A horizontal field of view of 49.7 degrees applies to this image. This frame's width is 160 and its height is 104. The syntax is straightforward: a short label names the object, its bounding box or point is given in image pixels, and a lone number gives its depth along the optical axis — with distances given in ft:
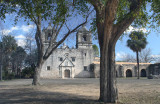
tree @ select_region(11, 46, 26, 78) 125.49
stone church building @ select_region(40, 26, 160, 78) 127.75
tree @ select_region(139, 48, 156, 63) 183.86
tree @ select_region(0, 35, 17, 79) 103.09
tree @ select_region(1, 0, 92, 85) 27.54
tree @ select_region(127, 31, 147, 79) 112.47
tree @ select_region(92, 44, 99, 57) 202.30
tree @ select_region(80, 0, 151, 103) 22.34
